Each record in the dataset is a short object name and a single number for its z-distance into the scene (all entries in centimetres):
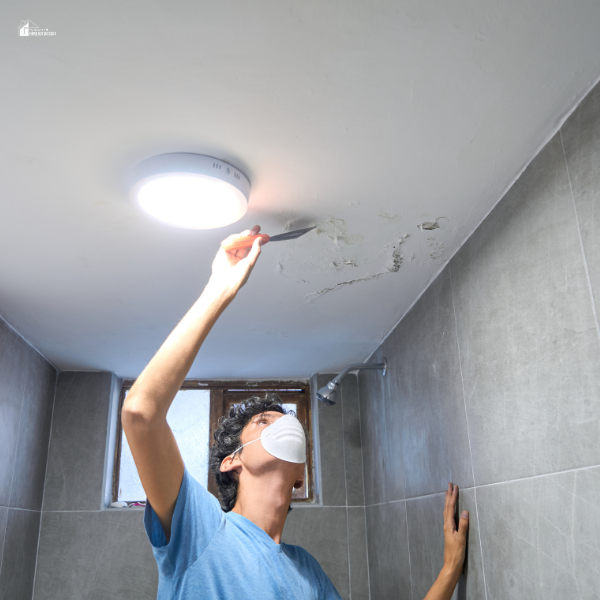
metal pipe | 231
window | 279
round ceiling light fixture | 111
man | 84
